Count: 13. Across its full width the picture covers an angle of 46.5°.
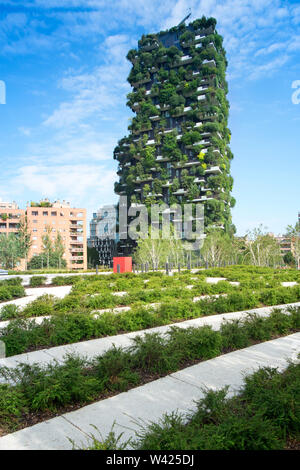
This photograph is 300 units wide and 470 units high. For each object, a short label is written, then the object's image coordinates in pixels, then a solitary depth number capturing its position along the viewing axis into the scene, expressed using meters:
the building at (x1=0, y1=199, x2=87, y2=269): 88.62
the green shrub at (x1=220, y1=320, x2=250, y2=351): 5.94
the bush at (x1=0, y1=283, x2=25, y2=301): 12.93
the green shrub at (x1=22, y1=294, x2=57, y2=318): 8.99
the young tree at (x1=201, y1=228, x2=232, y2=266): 45.44
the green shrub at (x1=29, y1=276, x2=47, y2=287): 17.81
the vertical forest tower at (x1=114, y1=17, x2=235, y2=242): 64.25
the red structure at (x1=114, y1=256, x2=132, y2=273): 25.86
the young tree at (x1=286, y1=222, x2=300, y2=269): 41.16
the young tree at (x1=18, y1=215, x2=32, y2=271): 48.53
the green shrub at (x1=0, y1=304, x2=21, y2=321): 8.77
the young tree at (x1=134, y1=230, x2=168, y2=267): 41.06
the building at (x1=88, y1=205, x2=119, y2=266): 122.05
